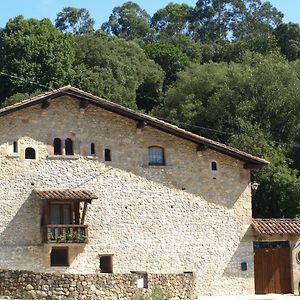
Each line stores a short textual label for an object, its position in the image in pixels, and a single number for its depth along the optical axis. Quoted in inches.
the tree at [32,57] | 2783.0
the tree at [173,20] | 4658.0
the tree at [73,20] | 4325.8
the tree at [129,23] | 4517.7
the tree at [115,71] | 2822.3
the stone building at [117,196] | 1389.0
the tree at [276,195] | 1812.3
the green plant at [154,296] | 1155.3
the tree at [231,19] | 4427.7
